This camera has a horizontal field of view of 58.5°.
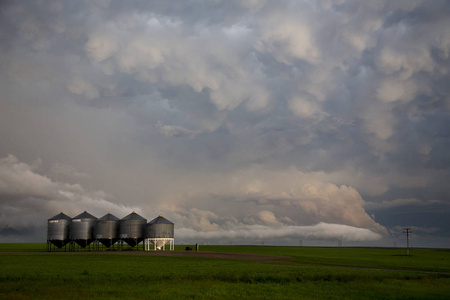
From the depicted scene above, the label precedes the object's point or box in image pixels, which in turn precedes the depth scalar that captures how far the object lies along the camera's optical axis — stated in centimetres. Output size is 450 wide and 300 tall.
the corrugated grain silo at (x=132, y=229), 12350
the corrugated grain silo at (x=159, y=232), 12231
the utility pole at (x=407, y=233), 13562
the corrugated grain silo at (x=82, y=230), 12388
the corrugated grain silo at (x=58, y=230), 12531
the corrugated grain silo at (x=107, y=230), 12344
